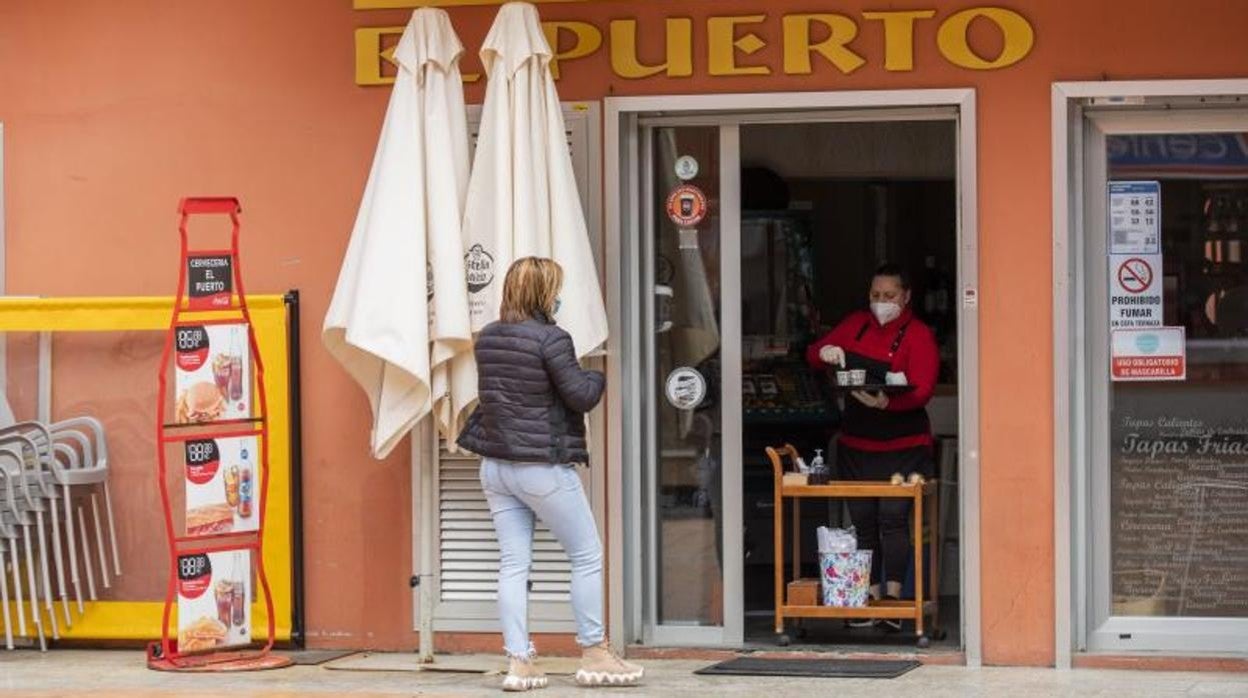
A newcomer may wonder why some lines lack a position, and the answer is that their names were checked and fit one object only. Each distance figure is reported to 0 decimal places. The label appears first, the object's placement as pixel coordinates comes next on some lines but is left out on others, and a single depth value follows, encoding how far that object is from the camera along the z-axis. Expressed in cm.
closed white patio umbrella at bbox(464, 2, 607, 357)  1000
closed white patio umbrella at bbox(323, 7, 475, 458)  998
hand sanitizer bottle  1098
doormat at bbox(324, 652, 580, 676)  1036
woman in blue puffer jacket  945
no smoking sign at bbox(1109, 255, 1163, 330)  1047
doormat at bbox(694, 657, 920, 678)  1021
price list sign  1045
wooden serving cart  1073
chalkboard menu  1046
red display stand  1026
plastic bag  1092
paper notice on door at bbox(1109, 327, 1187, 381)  1046
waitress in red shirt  1113
